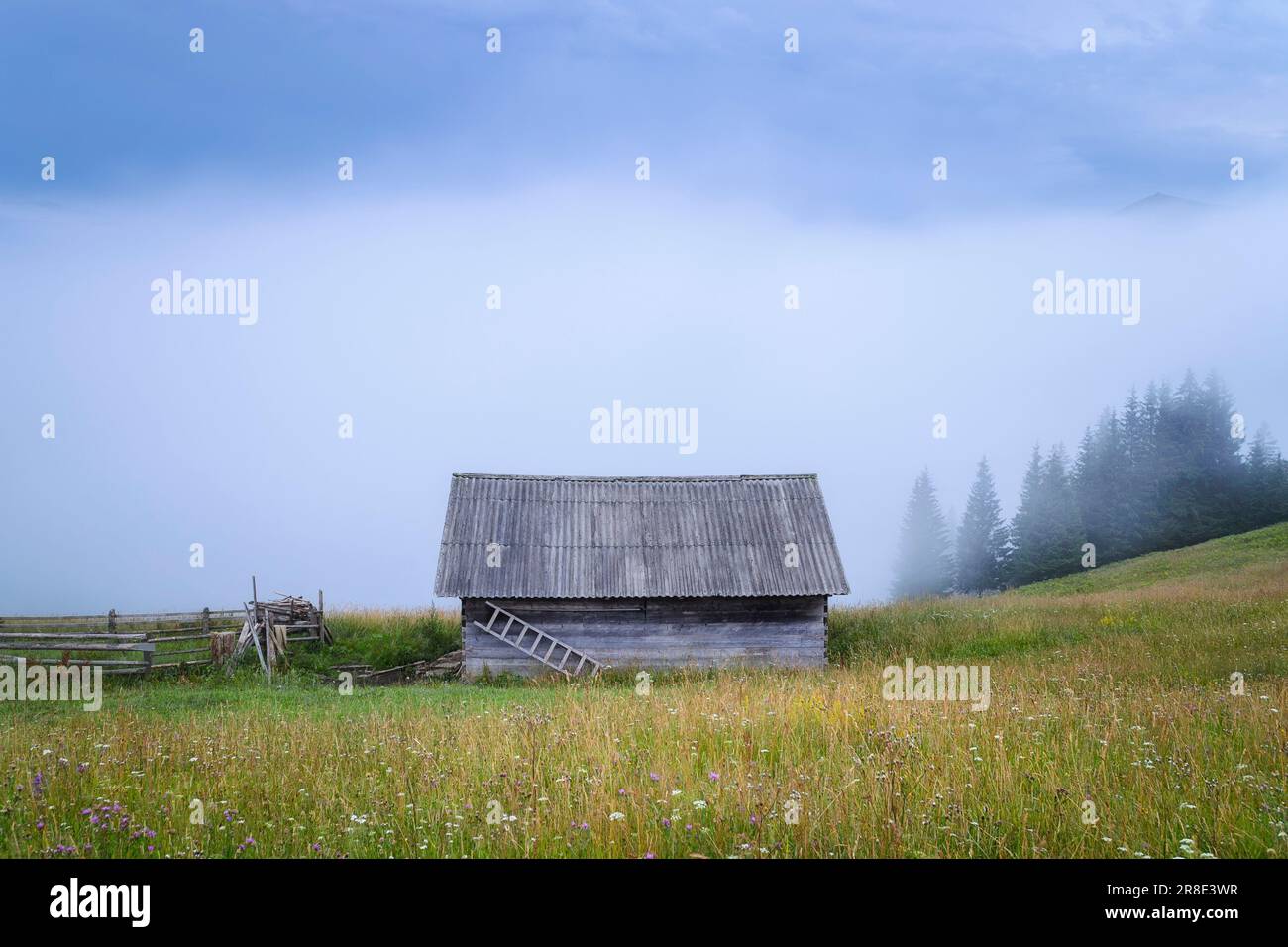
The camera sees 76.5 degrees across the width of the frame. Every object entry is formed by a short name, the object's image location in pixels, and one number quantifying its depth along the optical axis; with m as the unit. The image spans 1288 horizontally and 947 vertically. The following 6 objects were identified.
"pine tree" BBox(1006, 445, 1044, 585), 57.65
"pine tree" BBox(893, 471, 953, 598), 64.31
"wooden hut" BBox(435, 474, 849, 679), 22.64
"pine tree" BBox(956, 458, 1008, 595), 60.12
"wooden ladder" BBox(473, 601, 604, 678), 22.38
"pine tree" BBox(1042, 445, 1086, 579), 56.50
